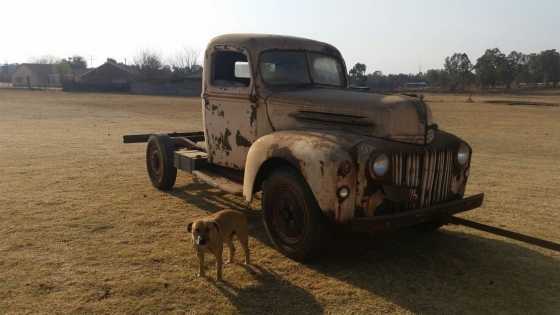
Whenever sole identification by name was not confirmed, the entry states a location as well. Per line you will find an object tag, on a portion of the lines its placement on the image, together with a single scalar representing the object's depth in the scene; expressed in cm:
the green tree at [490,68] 7375
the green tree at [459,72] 7698
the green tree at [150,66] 7469
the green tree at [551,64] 7431
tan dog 375
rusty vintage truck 377
